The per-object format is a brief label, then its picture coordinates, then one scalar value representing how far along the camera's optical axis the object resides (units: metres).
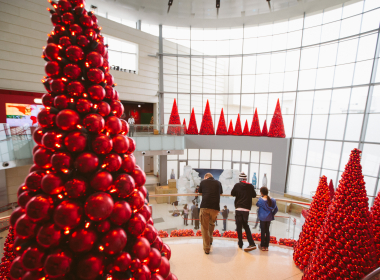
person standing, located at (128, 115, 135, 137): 11.96
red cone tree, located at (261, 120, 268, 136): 14.82
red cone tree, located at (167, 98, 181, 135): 16.03
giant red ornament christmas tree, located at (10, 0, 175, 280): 1.21
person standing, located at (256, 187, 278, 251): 3.85
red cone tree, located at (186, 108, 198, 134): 16.30
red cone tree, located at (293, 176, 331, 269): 3.30
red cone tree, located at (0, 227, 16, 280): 1.92
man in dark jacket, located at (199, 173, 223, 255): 3.72
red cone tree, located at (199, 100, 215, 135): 16.20
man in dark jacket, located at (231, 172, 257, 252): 3.80
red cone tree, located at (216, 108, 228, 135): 16.08
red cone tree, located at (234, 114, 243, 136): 15.64
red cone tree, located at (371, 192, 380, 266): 2.93
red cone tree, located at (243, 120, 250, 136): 15.42
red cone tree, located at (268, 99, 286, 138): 14.08
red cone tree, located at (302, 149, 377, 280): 2.44
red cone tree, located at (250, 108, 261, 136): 14.98
